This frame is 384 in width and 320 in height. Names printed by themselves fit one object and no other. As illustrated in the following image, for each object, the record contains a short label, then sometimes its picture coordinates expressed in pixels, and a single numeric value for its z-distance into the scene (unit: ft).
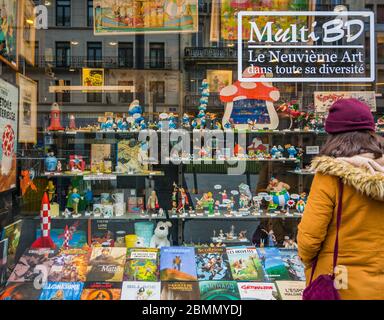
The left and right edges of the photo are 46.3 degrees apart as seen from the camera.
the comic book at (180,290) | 12.82
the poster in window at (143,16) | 17.07
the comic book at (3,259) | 13.17
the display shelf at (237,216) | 17.25
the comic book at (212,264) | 13.93
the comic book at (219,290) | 13.10
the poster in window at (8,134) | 13.62
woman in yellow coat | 7.94
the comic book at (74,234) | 16.39
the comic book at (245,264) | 13.93
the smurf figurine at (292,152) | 17.85
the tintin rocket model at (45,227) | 15.49
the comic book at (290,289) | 13.07
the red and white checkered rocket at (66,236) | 16.37
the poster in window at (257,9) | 16.31
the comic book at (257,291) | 13.16
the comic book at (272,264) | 14.01
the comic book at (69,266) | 13.52
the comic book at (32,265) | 13.73
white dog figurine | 16.57
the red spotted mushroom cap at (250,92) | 17.34
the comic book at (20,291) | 12.77
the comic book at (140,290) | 12.83
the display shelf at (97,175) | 17.34
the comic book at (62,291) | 12.77
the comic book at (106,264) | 13.47
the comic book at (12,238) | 13.77
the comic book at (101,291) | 12.79
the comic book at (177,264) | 13.67
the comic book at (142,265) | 13.55
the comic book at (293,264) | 13.97
